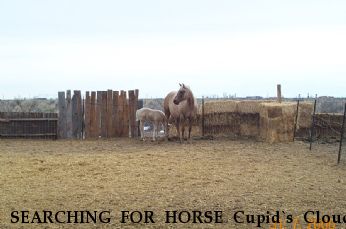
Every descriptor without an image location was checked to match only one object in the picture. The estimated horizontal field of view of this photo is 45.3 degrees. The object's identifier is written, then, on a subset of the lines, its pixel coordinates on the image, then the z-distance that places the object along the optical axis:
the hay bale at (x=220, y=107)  15.20
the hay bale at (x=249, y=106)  14.78
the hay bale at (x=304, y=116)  14.62
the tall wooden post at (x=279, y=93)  15.26
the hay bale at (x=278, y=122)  13.39
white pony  14.28
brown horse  13.95
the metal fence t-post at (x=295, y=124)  13.77
